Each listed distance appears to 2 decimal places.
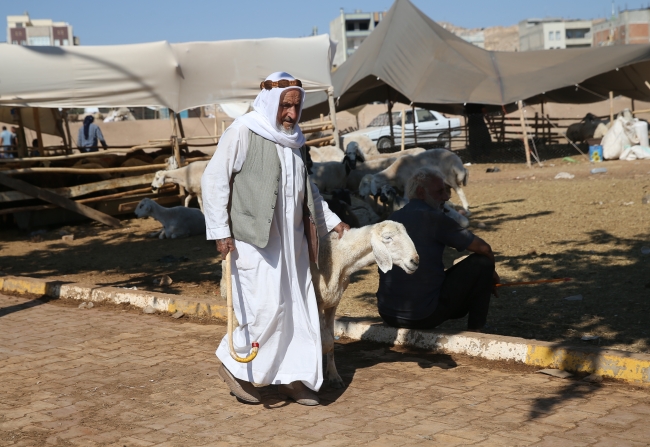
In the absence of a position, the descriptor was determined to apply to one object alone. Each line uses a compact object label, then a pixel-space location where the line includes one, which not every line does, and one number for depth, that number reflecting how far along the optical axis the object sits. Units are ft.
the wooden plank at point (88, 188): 42.98
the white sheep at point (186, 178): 44.34
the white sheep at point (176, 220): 39.55
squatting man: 16.58
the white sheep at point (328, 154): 48.39
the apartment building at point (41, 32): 351.05
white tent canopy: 39.37
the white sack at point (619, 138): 62.75
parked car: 81.62
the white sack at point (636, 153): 61.26
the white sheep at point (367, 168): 43.06
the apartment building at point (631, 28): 289.33
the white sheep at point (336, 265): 14.83
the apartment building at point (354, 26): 341.00
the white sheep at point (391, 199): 35.42
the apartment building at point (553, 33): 314.96
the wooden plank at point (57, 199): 41.98
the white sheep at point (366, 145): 59.52
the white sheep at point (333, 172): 42.24
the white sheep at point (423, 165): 38.60
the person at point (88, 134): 60.49
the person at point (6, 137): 79.87
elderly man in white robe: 13.51
